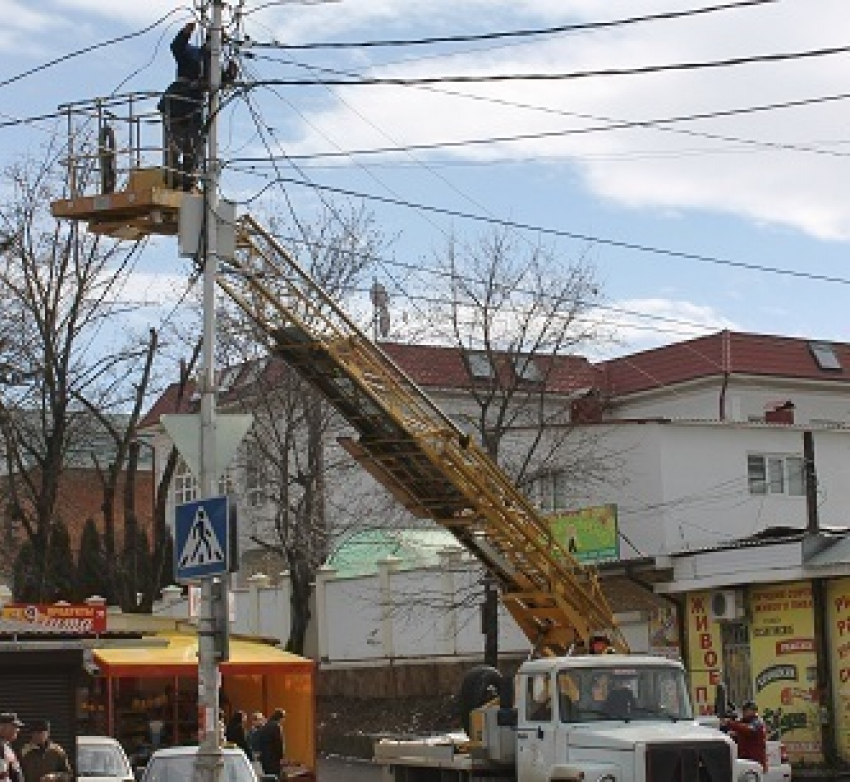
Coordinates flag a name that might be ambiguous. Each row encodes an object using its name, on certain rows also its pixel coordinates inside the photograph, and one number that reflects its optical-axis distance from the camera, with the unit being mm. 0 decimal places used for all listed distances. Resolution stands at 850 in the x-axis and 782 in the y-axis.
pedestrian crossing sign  15695
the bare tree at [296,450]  42844
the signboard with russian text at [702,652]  33438
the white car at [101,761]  24031
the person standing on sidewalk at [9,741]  17766
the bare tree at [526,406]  40250
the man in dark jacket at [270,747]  26609
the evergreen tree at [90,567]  52969
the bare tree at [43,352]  41219
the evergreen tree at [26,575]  47625
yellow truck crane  19703
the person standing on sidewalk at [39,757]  19578
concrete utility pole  15852
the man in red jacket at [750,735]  24172
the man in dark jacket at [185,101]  19547
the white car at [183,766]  21453
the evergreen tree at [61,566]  51956
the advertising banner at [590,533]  36938
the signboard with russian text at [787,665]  31125
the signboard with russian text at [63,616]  24969
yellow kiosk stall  30969
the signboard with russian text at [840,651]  30438
